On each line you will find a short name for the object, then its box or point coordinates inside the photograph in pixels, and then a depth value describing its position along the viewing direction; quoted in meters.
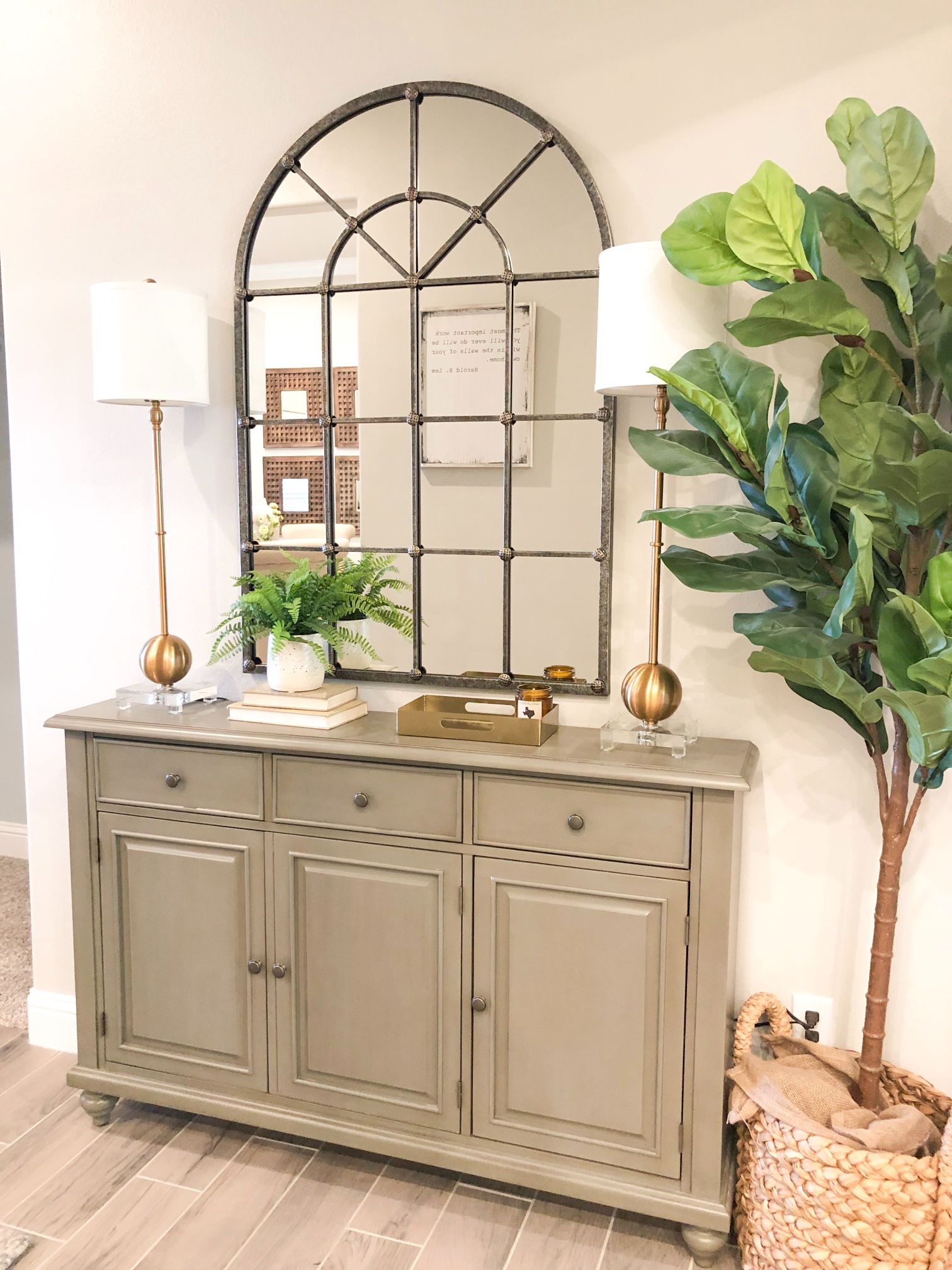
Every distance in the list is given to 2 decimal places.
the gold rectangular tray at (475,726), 1.96
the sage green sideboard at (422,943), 1.84
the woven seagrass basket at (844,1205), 1.65
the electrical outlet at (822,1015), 2.07
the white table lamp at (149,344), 2.18
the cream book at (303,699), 2.11
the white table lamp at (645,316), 1.78
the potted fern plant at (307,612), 2.10
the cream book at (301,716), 2.10
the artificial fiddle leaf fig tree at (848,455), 1.56
